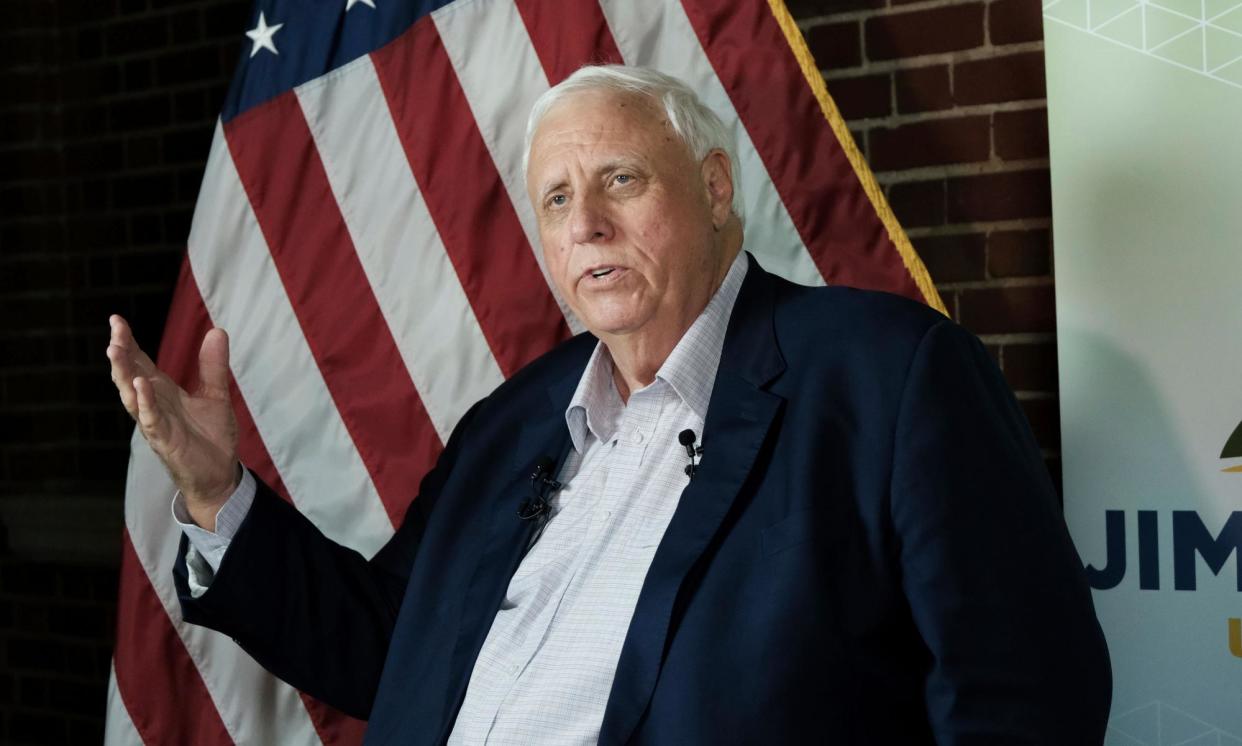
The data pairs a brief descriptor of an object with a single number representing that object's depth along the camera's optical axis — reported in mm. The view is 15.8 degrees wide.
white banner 5066
